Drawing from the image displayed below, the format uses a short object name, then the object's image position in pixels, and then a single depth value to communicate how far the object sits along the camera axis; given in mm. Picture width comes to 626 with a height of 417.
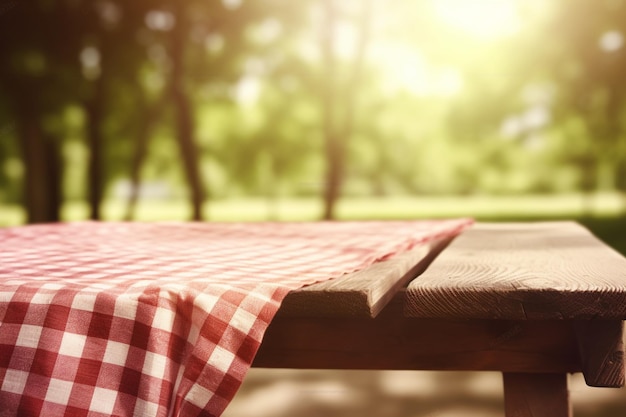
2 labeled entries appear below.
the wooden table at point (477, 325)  1195
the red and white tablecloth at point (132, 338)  1130
